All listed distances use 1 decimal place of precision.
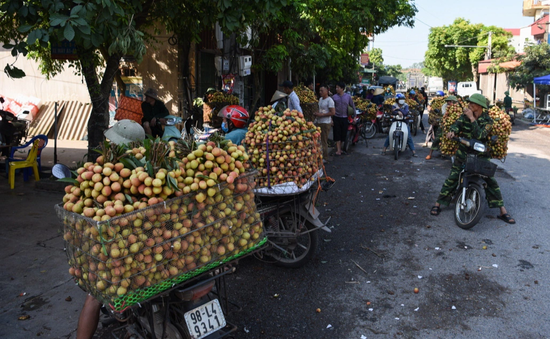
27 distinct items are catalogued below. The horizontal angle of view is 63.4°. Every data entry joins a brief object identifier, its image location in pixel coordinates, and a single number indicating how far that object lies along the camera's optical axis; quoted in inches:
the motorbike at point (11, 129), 374.3
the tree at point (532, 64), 1071.6
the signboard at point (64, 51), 295.0
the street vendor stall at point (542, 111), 934.7
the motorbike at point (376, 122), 627.0
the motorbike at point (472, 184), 243.3
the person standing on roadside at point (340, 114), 473.4
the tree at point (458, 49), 2162.9
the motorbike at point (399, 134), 465.1
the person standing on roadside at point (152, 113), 335.9
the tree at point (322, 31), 502.3
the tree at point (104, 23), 177.6
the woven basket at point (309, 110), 446.6
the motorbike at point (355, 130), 520.3
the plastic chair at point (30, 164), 332.8
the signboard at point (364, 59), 1667.8
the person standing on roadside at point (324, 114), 422.6
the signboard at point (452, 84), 2593.0
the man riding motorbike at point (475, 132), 252.5
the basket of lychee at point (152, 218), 101.8
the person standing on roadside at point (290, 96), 343.3
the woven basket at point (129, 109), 358.3
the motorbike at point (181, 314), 115.1
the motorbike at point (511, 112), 907.4
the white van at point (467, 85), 1618.8
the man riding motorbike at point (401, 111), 479.2
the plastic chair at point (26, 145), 349.8
